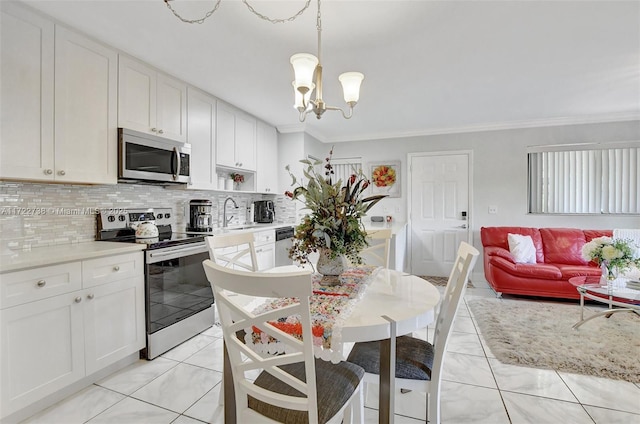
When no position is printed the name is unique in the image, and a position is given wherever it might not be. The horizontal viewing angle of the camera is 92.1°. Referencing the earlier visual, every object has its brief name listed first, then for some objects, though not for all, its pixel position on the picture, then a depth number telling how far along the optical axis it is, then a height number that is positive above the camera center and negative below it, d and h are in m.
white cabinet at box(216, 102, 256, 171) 3.51 +0.88
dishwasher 4.04 -0.46
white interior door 4.86 +0.03
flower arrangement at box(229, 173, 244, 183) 4.11 +0.44
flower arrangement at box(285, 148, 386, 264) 1.51 -0.04
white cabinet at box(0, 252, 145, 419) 1.59 -0.72
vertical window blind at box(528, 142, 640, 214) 4.18 +0.46
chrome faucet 3.94 -0.08
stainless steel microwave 2.41 +0.44
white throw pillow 3.93 -0.49
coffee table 2.48 -0.69
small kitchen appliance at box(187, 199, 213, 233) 3.24 -0.06
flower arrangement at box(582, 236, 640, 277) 2.64 -0.37
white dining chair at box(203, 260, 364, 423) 0.87 -0.55
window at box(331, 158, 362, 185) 5.48 +0.83
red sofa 3.56 -0.65
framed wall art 5.23 +0.56
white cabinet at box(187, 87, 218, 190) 3.10 +0.75
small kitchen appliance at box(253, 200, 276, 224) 4.48 -0.03
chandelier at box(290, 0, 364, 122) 1.67 +0.75
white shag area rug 2.24 -1.09
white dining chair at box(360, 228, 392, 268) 2.25 -0.19
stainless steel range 2.32 -0.58
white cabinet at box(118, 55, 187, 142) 2.44 +0.94
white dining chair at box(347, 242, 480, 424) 1.32 -0.69
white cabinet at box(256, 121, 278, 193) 4.27 +0.75
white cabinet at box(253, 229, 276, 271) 3.59 -0.46
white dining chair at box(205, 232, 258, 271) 1.82 -0.21
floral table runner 1.06 -0.41
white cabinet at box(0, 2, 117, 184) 1.80 +0.70
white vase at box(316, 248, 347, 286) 1.61 -0.29
